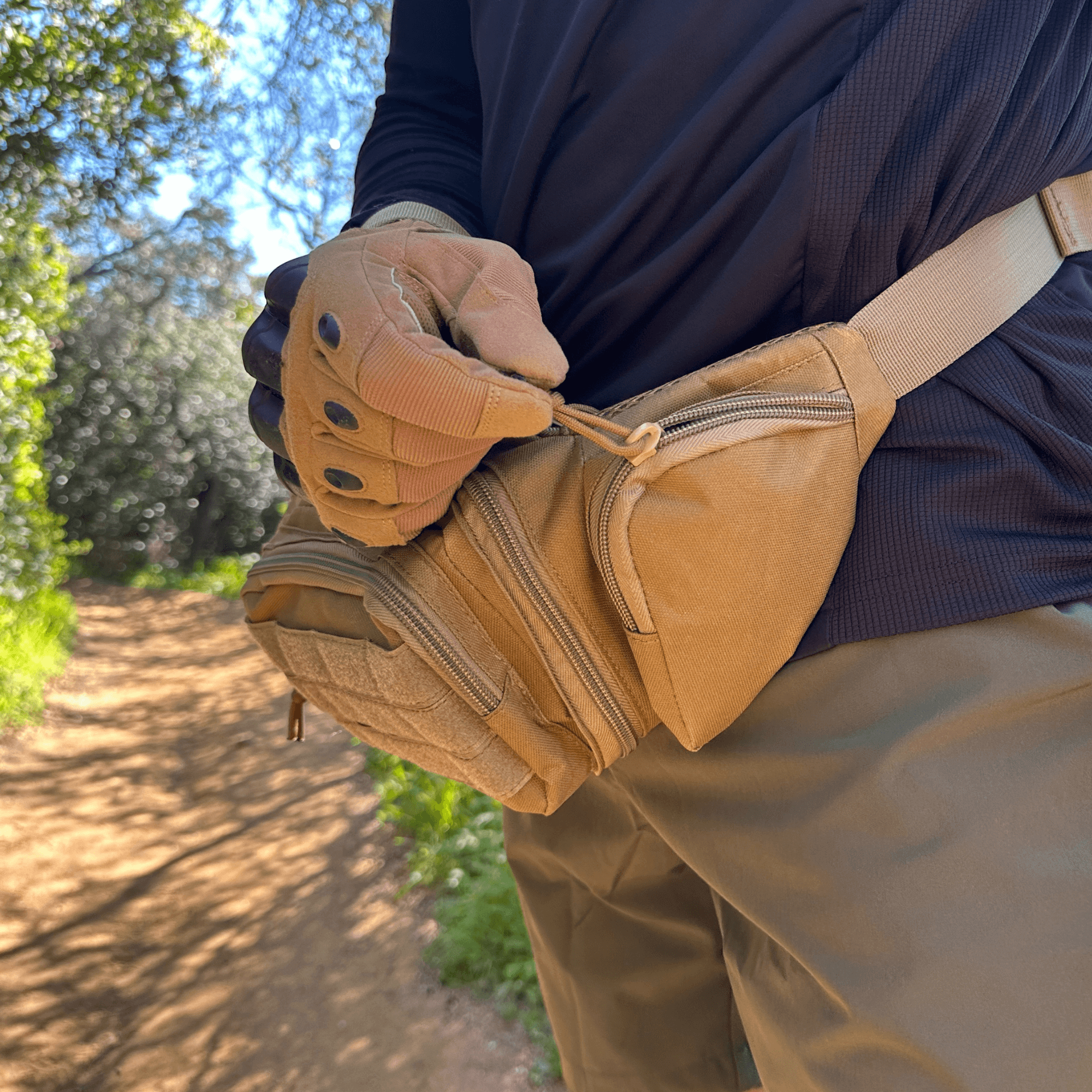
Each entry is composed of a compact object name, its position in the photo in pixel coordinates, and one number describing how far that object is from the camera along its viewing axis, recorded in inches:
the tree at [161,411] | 371.6
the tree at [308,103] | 245.9
